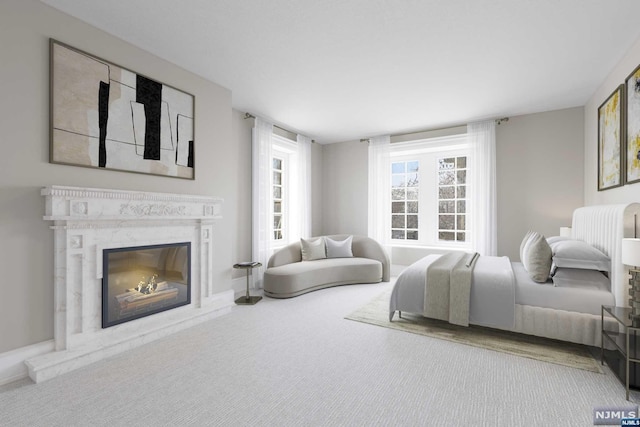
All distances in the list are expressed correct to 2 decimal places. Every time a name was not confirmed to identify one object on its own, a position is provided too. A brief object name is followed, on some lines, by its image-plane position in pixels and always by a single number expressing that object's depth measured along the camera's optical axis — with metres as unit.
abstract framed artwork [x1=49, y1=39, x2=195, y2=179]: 2.36
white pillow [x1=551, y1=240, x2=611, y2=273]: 2.54
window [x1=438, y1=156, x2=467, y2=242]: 5.23
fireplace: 2.30
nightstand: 1.87
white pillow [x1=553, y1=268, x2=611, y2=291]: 2.54
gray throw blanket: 2.80
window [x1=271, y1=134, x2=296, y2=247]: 5.36
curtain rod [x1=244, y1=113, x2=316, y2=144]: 4.49
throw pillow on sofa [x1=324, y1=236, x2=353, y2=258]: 5.24
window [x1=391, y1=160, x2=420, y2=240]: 5.68
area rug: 2.38
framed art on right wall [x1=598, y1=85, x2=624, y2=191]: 2.95
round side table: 3.94
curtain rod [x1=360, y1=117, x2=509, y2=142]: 4.67
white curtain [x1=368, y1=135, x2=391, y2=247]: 5.69
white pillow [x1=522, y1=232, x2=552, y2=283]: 2.70
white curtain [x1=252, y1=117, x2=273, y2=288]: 4.56
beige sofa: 4.17
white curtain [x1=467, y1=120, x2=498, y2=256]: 4.68
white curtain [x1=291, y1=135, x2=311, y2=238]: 5.58
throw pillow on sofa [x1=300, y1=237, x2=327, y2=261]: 5.00
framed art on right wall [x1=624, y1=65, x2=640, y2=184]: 2.60
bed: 2.40
